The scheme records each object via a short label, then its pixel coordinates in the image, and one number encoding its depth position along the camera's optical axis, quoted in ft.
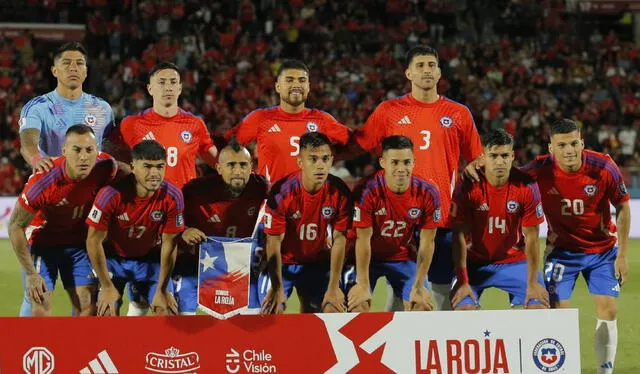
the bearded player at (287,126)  45.24
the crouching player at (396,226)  40.22
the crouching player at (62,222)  39.91
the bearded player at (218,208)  41.39
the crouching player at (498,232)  41.09
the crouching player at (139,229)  39.27
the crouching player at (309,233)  40.04
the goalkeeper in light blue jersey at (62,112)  44.98
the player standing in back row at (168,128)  45.96
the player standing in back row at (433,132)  44.91
